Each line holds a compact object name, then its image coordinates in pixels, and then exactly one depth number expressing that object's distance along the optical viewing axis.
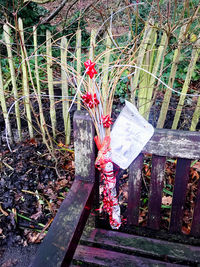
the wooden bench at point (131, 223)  1.16
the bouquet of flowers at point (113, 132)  1.25
